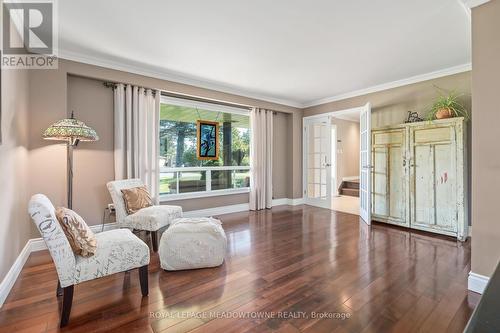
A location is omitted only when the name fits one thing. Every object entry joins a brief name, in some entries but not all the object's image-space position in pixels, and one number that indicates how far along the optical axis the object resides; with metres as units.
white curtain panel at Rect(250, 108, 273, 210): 5.31
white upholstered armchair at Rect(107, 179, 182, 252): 2.90
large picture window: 4.34
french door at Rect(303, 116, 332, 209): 5.62
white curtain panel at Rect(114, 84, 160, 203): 3.61
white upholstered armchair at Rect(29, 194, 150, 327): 1.60
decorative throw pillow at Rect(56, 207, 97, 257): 1.73
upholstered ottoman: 2.42
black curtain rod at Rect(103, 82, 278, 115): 3.63
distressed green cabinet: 3.32
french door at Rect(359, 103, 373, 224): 4.15
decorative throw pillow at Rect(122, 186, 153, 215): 3.14
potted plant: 3.46
